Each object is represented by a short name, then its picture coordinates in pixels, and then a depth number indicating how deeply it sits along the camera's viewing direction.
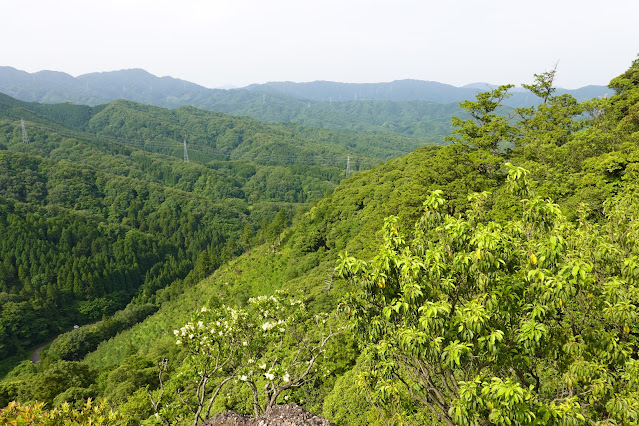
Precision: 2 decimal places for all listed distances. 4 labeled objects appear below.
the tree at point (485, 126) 30.28
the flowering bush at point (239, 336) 12.76
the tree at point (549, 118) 35.47
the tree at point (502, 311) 6.43
